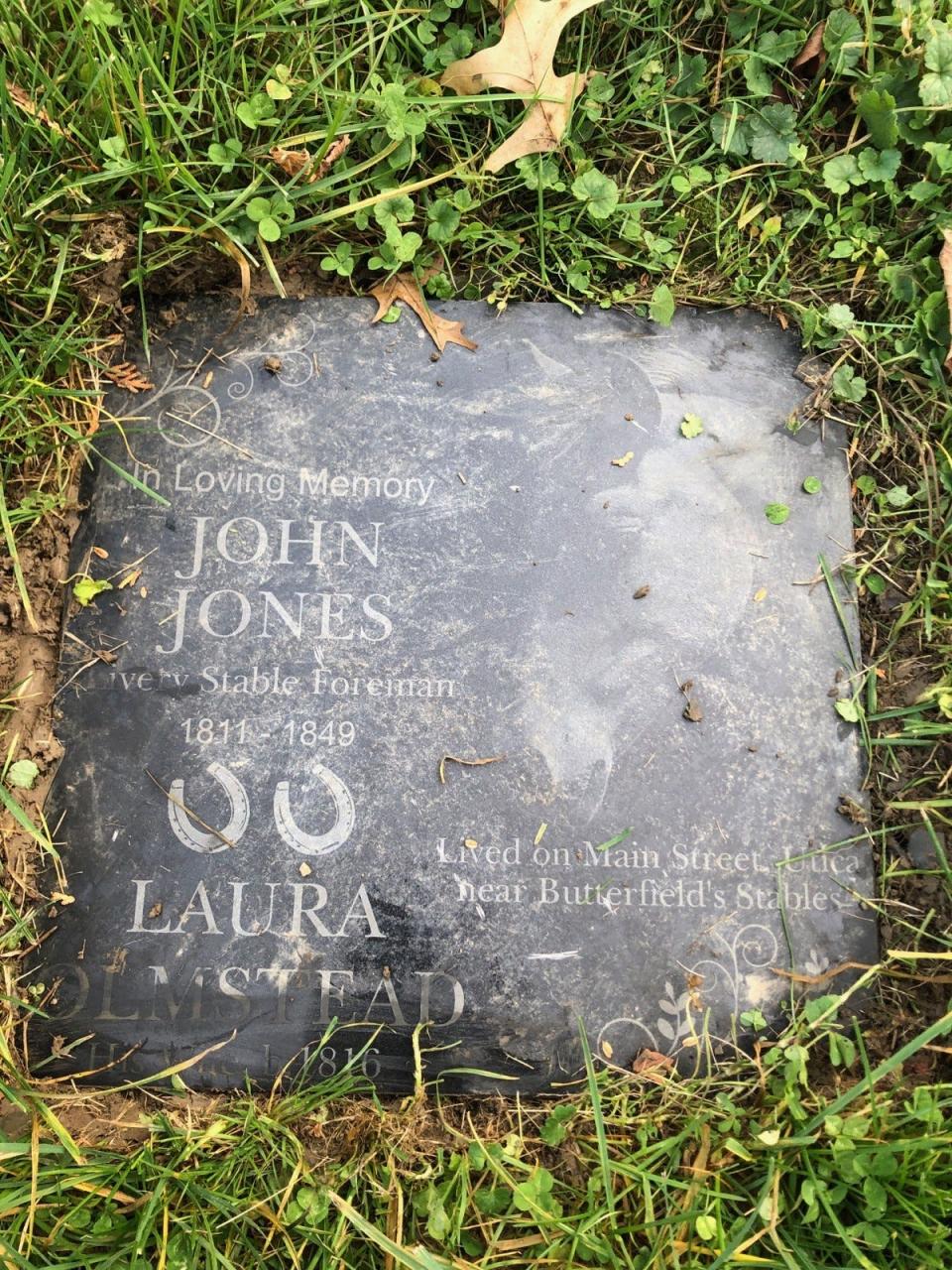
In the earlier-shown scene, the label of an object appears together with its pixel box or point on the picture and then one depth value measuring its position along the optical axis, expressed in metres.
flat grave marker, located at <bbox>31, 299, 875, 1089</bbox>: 0.36
